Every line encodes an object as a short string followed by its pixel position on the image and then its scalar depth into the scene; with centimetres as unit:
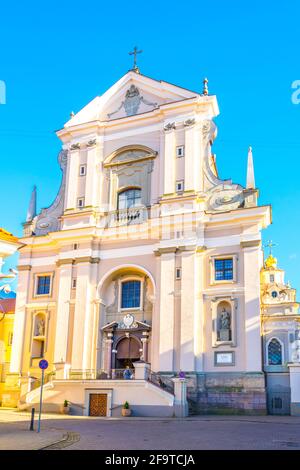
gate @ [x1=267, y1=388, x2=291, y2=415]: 2786
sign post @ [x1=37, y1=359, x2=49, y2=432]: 1870
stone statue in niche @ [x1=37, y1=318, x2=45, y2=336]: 3396
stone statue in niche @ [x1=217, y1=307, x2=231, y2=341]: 2902
